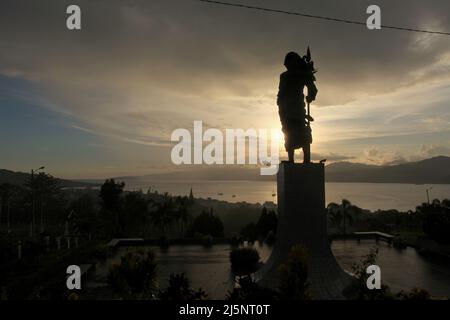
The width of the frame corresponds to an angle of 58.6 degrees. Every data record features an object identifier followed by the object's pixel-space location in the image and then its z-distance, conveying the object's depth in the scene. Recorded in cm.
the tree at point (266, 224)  2673
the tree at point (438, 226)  2039
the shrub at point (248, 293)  784
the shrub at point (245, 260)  1692
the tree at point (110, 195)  3441
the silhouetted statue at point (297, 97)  1416
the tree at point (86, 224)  3347
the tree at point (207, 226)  2866
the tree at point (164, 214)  3409
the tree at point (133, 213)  3560
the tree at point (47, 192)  6397
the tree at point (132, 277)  1009
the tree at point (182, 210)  3434
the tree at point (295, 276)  873
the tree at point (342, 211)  3425
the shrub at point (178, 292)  849
